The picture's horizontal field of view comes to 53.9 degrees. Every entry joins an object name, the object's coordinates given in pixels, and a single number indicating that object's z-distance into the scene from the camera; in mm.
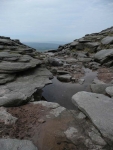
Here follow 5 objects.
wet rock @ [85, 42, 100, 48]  17190
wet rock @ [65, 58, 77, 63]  13982
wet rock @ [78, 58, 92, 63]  13737
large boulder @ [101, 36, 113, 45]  16108
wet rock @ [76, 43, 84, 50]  19071
